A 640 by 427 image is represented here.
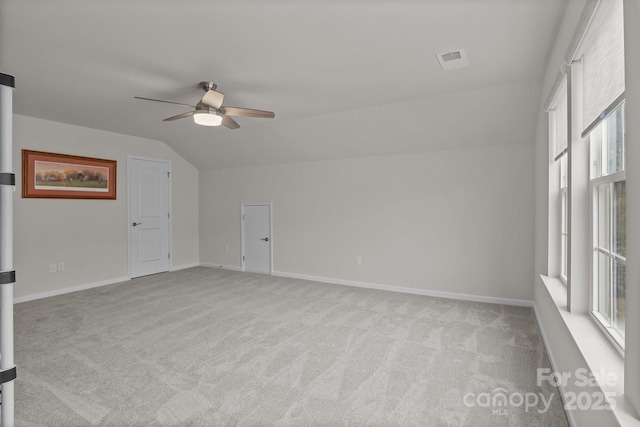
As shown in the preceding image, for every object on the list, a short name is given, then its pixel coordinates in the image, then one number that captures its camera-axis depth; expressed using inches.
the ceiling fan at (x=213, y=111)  123.6
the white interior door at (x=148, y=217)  227.1
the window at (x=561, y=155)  106.9
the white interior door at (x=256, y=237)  243.8
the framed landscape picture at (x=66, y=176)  177.9
